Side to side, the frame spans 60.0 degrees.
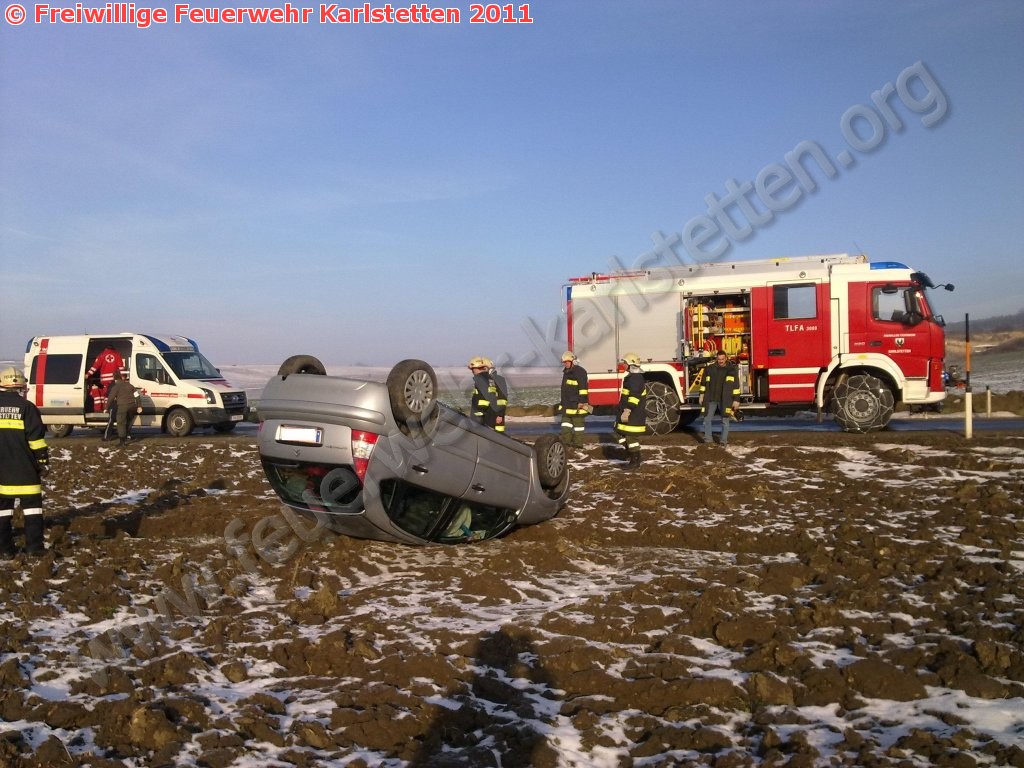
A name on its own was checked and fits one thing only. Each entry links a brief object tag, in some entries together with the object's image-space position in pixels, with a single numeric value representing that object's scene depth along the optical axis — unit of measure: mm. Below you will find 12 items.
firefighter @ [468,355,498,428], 14078
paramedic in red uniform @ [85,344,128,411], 21469
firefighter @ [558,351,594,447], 15141
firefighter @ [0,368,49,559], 8578
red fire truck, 16547
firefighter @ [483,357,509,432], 14336
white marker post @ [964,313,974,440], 14992
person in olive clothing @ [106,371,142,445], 19406
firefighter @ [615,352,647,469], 13125
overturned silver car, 6875
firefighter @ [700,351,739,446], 15469
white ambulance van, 21531
